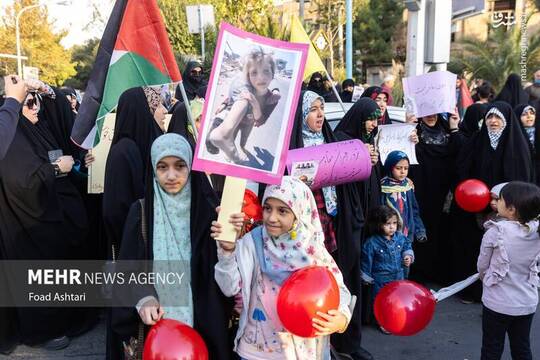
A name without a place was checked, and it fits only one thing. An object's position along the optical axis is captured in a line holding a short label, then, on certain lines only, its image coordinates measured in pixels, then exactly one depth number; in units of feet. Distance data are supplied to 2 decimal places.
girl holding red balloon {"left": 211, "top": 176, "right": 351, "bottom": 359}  7.77
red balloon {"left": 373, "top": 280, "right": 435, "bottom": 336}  9.95
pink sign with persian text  10.41
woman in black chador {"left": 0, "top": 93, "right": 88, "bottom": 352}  12.86
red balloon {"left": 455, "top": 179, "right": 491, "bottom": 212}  15.39
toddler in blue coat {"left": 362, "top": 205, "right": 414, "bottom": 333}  13.96
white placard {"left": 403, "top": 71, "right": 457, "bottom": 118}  16.37
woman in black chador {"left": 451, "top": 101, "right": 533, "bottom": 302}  16.06
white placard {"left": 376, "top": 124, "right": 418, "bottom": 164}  15.19
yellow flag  17.22
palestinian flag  9.67
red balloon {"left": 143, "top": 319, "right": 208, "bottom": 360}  7.17
